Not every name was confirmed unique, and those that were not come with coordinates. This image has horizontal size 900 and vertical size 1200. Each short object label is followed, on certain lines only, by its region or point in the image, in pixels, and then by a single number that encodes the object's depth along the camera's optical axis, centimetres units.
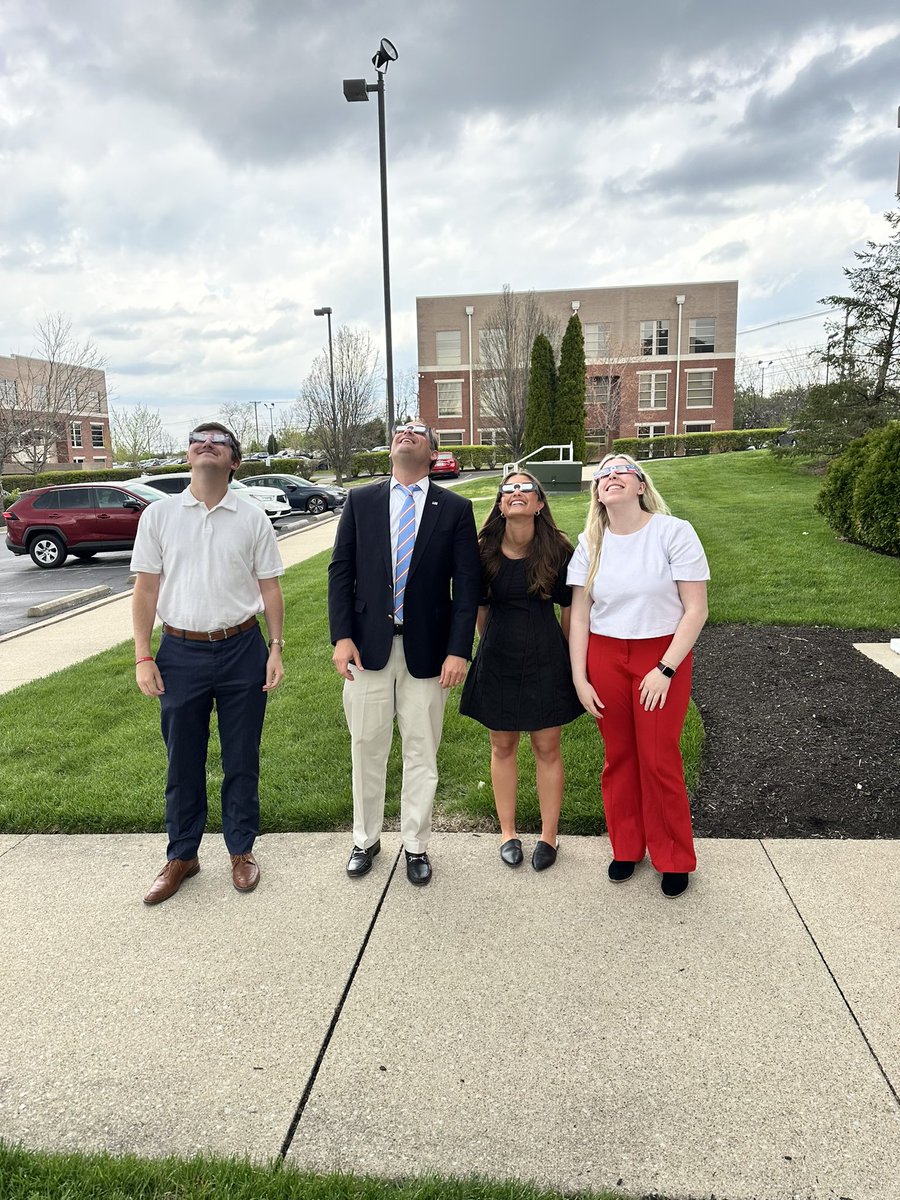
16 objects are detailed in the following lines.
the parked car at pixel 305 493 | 2539
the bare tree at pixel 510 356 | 3334
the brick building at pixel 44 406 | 3197
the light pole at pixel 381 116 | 1188
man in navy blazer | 330
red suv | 1556
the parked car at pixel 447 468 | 3432
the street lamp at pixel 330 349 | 2998
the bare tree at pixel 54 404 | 3203
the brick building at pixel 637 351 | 5203
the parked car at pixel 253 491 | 1939
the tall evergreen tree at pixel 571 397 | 2742
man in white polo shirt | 325
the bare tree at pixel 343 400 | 3200
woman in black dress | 335
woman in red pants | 309
